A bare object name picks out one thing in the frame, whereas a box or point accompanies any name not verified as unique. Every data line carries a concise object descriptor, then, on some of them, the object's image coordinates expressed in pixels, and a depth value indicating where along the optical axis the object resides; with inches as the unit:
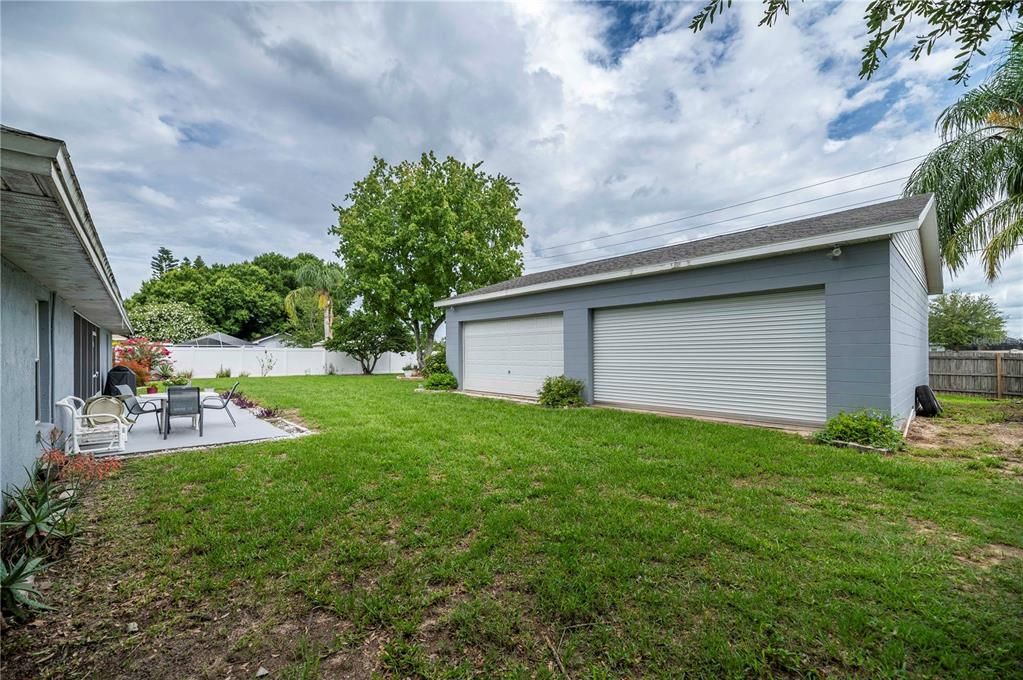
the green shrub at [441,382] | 558.3
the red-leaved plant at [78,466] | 167.3
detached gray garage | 251.0
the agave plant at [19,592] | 90.1
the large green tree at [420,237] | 788.6
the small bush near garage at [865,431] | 227.1
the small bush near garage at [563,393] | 392.8
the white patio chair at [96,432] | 220.5
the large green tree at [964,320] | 824.3
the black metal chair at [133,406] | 293.9
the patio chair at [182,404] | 268.4
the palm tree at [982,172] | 378.0
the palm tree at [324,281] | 1162.0
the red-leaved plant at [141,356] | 591.8
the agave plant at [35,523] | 115.7
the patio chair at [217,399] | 301.6
